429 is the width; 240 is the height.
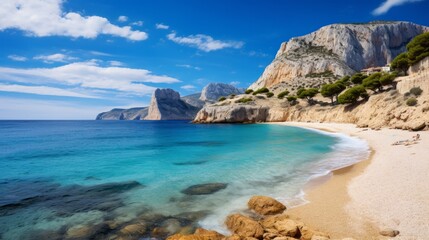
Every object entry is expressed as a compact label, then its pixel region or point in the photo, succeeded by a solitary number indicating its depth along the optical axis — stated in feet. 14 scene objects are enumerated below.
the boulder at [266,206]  32.35
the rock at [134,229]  27.89
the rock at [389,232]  23.09
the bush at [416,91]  119.28
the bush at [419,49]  143.74
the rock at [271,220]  27.55
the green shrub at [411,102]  109.91
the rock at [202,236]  24.00
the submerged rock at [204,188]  42.60
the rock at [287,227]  24.63
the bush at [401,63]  173.72
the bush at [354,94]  174.81
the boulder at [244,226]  25.25
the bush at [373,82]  171.12
